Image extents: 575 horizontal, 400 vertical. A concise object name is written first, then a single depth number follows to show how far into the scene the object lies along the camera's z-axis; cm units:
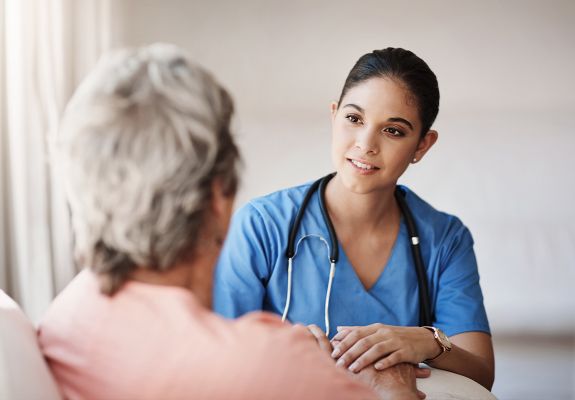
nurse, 157
